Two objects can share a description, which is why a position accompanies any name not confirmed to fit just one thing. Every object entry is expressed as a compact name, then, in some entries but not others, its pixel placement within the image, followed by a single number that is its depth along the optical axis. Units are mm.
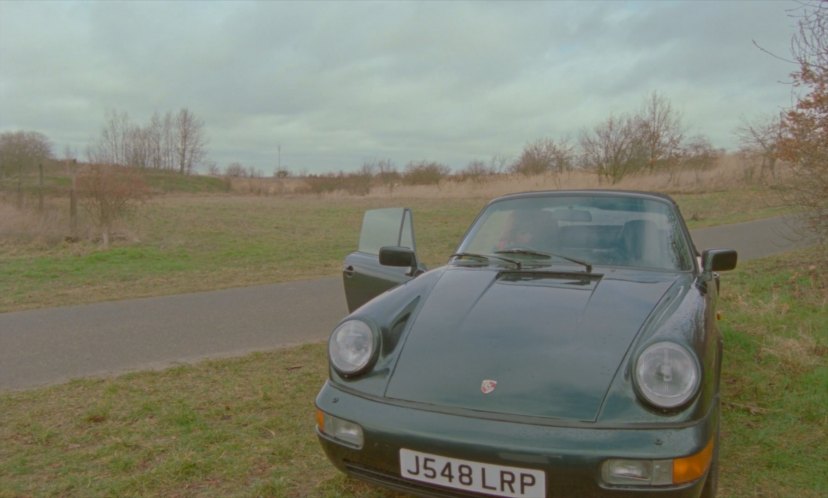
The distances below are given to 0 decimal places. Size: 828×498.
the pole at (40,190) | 14658
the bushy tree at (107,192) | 13180
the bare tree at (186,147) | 64500
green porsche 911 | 2178
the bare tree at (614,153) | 31781
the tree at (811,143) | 6859
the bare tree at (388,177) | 40562
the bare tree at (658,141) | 34312
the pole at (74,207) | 13227
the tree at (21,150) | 34906
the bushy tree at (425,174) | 40375
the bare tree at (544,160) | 34688
